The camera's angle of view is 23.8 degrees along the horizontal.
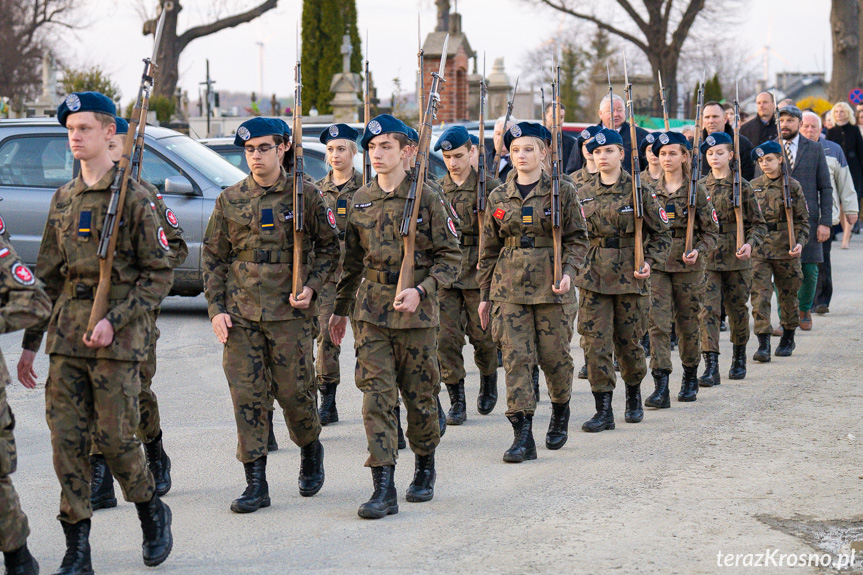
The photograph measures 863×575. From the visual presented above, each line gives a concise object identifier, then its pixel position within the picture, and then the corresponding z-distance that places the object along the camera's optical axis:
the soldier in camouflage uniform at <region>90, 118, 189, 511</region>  9.86
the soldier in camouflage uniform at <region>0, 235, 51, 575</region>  7.66
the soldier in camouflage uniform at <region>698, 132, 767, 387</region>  16.53
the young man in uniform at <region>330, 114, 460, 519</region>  10.43
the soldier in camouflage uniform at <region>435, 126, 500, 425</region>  14.07
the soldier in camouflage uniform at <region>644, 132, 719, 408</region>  15.08
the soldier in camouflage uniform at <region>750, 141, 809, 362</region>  18.39
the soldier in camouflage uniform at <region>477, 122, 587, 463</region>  12.16
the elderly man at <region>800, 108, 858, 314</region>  22.40
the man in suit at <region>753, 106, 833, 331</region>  20.45
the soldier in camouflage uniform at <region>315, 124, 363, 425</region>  13.72
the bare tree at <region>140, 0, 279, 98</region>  67.77
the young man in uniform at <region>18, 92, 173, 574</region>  8.53
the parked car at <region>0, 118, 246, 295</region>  20.57
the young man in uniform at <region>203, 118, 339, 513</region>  10.28
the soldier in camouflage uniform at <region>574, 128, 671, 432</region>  13.65
